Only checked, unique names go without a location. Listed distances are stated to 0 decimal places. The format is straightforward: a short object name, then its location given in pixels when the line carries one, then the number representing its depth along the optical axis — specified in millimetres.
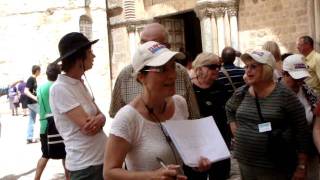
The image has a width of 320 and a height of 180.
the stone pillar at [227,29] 12531
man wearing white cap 3928
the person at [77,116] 3285
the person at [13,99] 16797
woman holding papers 2291
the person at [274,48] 5598
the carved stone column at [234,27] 12500
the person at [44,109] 5648
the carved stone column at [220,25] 12559
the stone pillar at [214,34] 12750
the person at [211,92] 4770
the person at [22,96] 12667
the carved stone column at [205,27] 12781
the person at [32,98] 10500
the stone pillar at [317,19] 10170
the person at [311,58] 6543
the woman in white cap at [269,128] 3516
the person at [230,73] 5291
